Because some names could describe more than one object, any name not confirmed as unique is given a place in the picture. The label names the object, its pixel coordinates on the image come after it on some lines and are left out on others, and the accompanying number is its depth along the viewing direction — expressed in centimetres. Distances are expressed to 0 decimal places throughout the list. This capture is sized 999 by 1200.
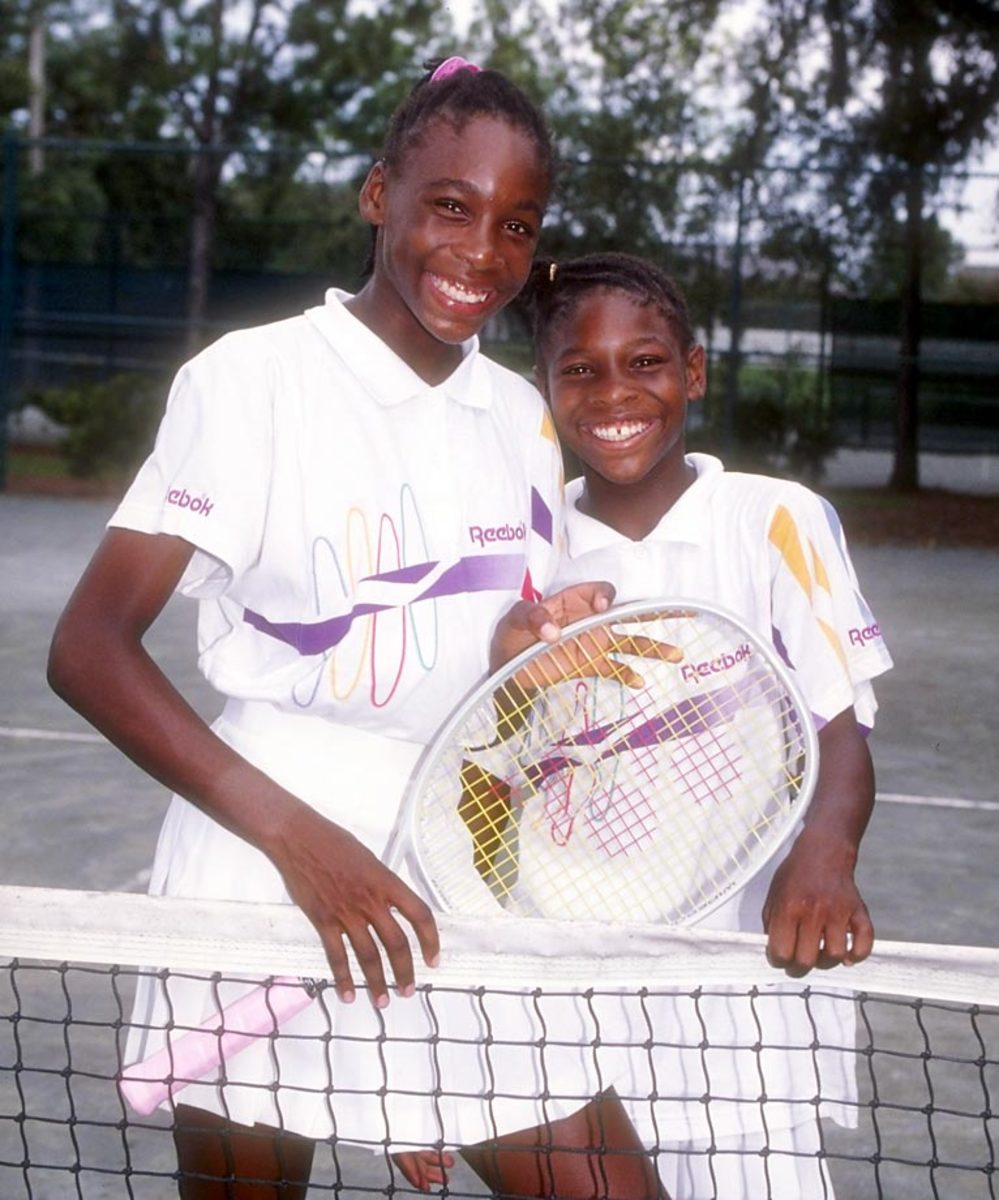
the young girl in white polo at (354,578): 174
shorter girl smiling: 196
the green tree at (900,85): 1816
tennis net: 174
